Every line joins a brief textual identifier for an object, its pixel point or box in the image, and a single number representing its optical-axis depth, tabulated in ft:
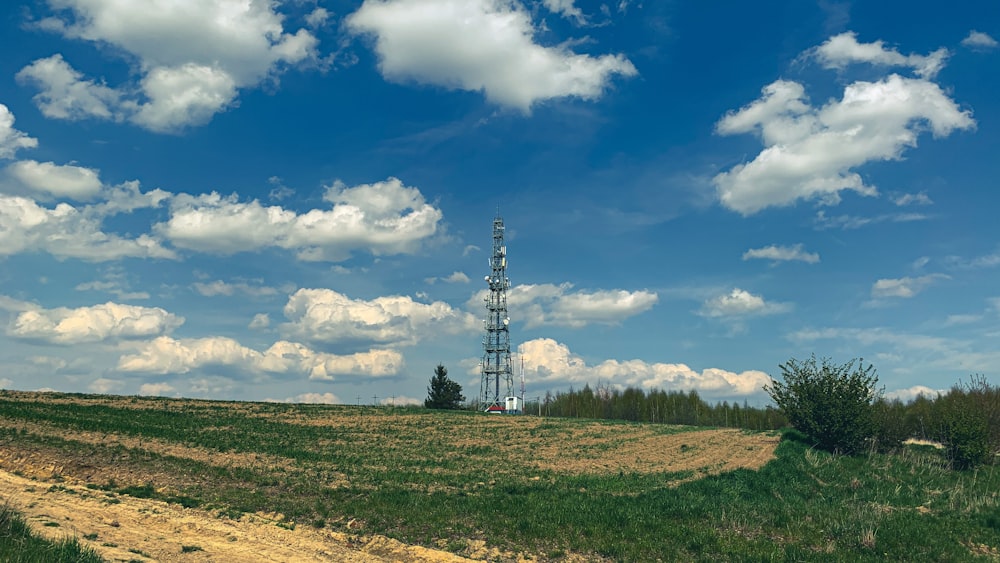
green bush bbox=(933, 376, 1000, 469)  146.30
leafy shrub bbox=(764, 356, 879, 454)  156.87
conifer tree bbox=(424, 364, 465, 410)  335.67
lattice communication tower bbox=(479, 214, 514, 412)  319.88
